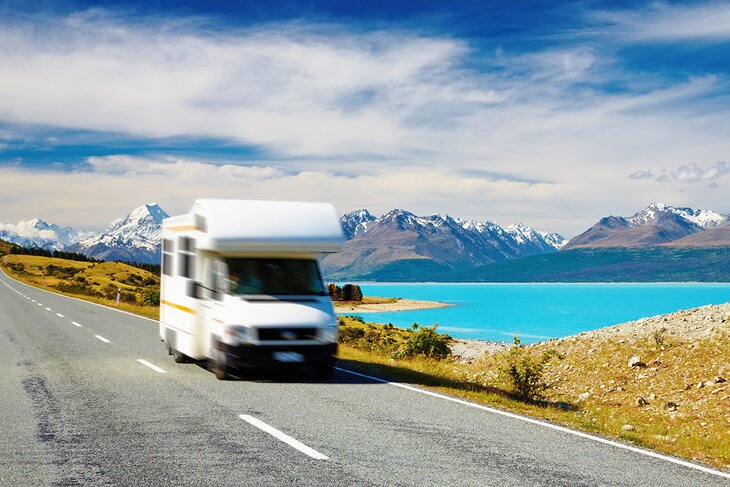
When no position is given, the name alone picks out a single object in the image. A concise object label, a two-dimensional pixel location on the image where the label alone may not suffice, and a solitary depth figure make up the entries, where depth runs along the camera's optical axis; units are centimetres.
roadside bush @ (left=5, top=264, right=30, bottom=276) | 12689
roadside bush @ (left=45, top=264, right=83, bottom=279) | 11414
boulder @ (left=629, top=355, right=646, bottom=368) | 2155
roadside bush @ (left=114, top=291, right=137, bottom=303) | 5810
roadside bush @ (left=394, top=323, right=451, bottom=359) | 3169
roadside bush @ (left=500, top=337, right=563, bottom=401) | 1406
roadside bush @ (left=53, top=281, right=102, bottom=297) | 6478
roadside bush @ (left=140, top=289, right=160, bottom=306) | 4800
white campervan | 1216
